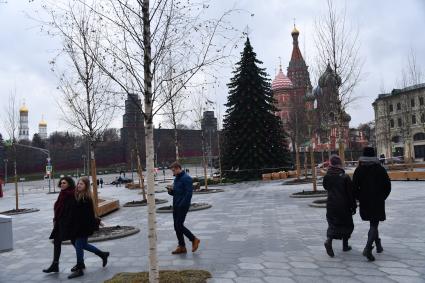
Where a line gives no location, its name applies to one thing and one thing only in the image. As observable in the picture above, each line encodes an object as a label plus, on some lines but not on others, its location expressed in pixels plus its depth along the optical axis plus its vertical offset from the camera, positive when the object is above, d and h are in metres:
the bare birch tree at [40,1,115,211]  11.59 +2.08
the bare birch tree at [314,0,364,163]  15.33 +3.08
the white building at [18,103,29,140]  130.75 +16.17
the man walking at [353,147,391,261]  6.99 -0.59
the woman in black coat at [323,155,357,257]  7.22 -0.87
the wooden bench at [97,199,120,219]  15.44 -1.43
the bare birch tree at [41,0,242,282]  5.56 +1.48
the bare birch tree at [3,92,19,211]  23.34 +2.39
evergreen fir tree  33.66 +2.75
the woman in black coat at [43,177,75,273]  7.22 -0.76
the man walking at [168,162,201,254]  8.00 -0.68
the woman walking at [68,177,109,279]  7.21 -0.89
